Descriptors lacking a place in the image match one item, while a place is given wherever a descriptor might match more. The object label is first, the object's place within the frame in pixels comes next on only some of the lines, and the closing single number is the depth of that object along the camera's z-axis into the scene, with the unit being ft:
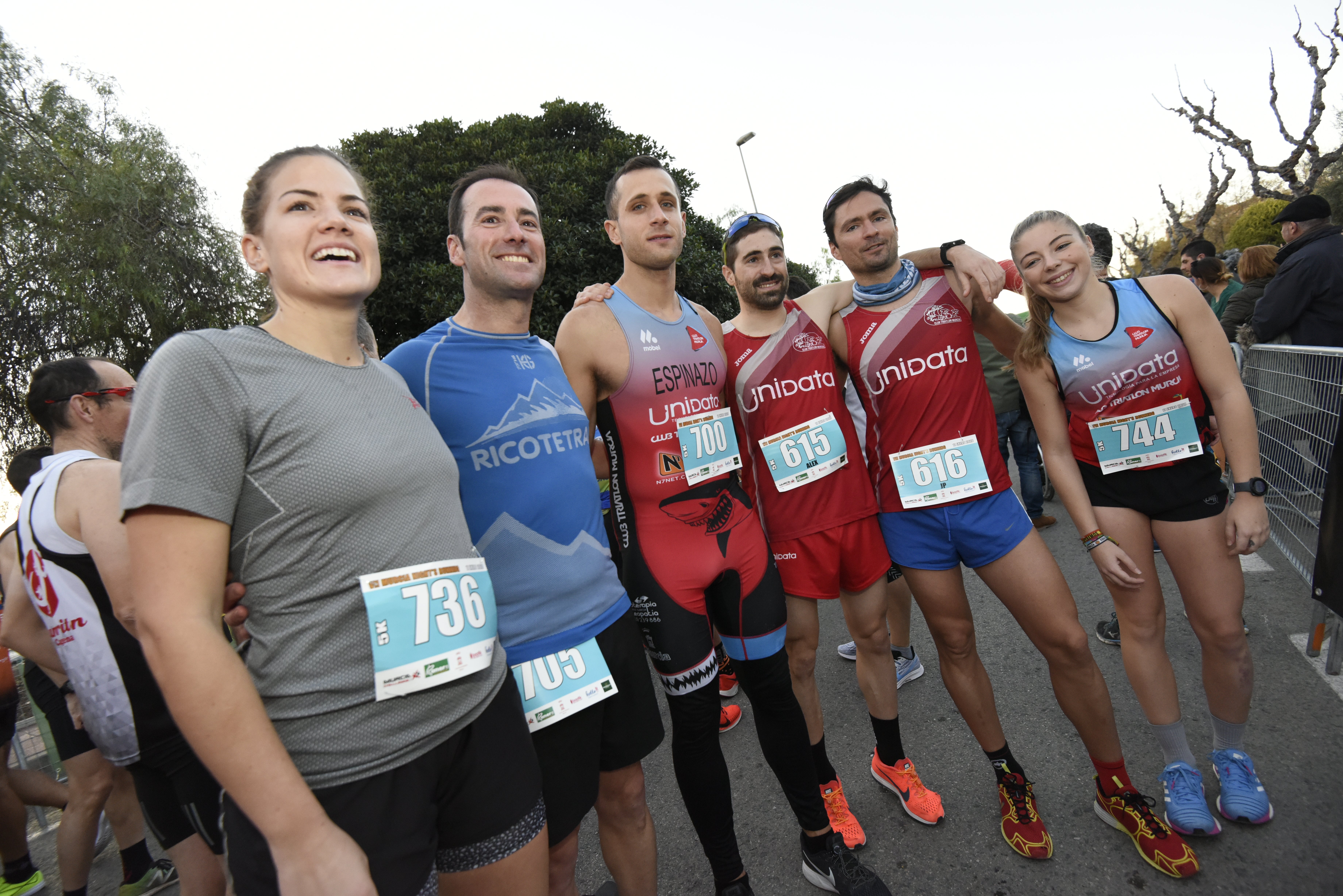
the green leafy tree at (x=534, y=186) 36.86
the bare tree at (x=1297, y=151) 39.27
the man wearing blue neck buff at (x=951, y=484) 8.25
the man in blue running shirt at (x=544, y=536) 6.31
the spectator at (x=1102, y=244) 12.15
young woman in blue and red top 8.17
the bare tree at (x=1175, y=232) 46.70
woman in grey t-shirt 3.68
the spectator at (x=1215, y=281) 22.36
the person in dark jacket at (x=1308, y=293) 14.82
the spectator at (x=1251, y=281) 18.58
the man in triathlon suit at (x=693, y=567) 7.89
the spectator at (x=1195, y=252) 23.89
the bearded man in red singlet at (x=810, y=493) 9.12
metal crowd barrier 10.34
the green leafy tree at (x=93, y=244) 37.55
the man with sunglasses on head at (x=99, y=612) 7.55
